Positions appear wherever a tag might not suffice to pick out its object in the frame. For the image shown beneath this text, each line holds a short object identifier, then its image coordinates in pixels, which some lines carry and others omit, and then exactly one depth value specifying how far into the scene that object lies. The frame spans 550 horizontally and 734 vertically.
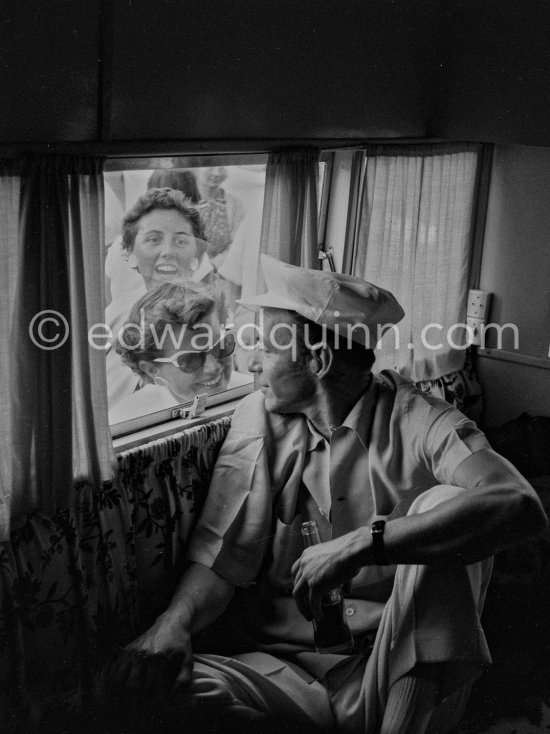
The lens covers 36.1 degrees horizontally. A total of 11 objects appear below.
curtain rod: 1.43
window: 1.89
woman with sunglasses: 1.99
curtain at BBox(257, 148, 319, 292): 2.02
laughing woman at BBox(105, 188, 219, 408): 1.91
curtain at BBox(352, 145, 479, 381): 2.48
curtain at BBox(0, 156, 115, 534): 1.46
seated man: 1.50
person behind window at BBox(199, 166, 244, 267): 2.04
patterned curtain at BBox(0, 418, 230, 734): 1.56
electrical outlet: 3.02
